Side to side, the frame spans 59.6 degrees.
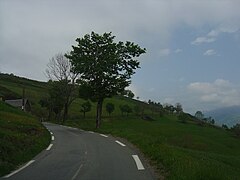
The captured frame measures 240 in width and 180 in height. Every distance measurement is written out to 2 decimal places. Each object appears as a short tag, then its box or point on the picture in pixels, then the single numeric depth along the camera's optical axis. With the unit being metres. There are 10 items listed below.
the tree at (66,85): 35.83
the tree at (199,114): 94.33
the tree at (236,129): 50.45
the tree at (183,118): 61.50
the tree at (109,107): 57.23
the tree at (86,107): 54.73
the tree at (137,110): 61.08
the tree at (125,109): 59.58
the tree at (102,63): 22.84
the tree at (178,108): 81.95
